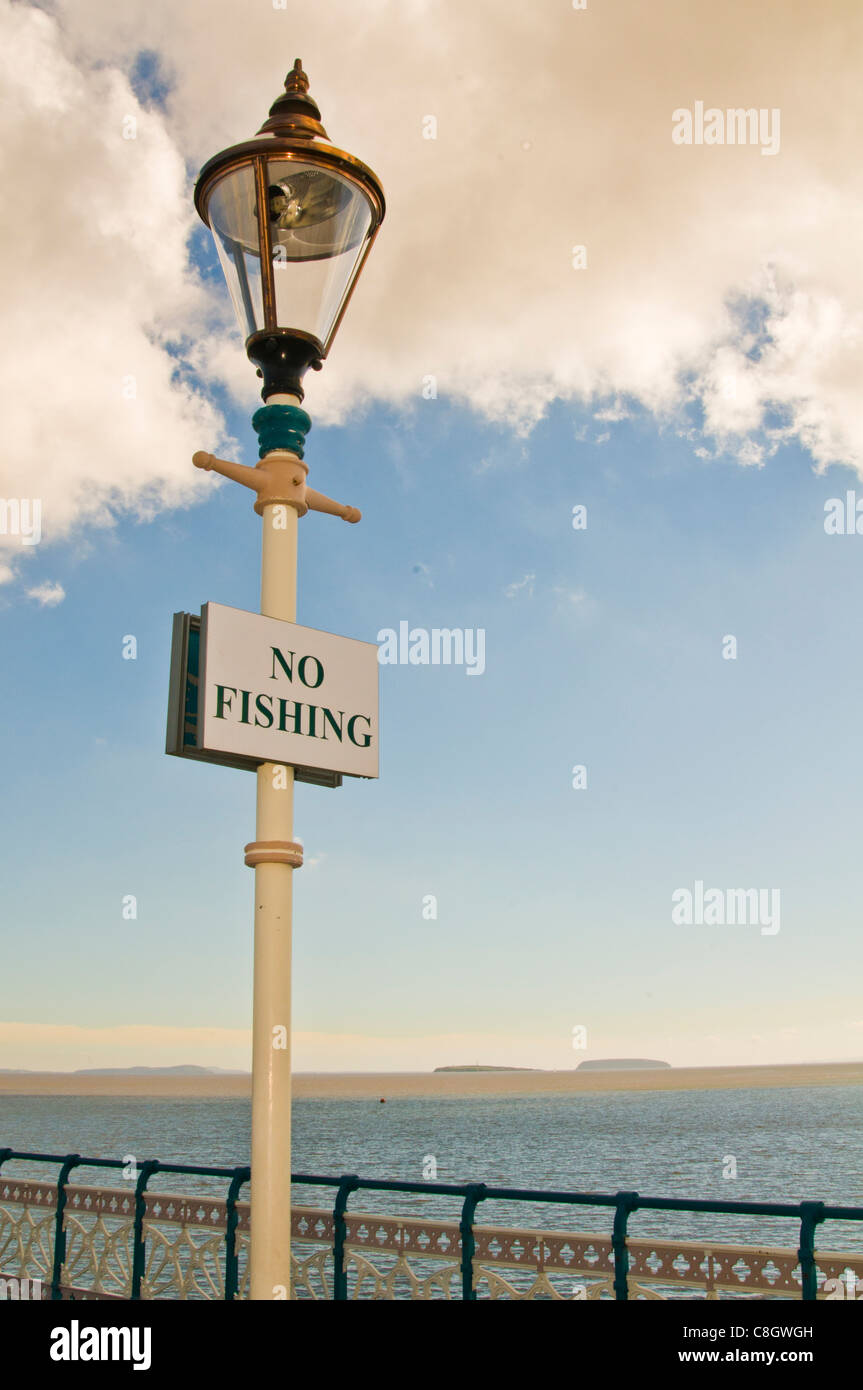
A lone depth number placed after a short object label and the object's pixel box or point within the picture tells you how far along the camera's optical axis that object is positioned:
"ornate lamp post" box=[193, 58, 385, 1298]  4.74
